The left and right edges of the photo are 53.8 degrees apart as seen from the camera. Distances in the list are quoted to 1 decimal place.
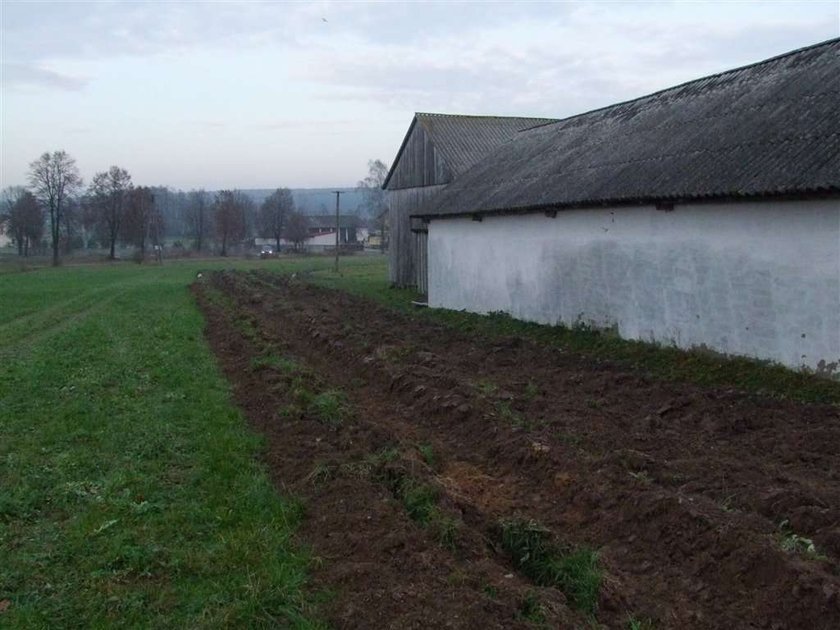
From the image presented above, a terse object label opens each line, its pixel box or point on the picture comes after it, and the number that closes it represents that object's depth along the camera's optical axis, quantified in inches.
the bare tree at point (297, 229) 4062.5
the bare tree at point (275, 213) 4377.5
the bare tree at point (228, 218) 3821.4
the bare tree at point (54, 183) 3358.8
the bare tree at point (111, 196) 3504.9
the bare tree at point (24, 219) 3358.8
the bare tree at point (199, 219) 4239.7
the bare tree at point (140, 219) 3434.8
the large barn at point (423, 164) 1149.1
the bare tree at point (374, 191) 5807.1
